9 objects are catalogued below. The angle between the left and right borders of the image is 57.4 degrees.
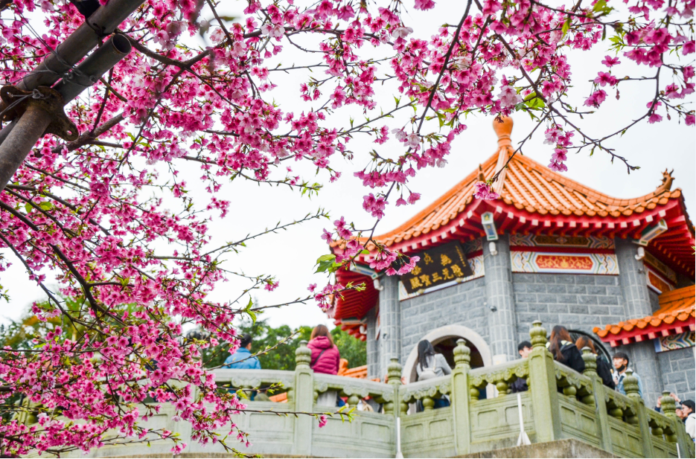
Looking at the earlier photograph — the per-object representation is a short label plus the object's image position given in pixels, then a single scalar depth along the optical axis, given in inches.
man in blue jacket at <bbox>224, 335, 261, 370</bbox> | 263.7
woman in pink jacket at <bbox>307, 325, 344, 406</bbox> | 271.9
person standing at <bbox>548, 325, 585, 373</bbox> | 268.4
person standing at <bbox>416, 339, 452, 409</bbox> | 279.3
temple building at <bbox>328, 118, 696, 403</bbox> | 366.0
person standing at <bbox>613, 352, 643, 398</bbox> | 305.7
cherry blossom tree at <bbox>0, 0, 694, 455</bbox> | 130.6
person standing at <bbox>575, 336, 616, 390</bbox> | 274.4
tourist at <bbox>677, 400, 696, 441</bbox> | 282.5
